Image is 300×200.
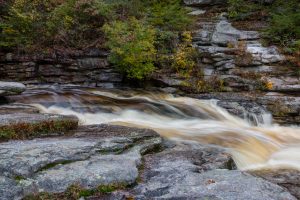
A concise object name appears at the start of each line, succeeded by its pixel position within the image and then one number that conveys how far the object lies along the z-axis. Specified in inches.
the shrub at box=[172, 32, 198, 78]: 518.0
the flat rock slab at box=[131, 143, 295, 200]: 177.2
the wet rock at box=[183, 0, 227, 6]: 718.5
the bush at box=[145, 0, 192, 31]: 589.8
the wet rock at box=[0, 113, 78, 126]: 273.1
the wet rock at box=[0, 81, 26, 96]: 394.9
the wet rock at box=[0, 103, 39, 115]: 348.7
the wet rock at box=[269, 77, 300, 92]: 457.7
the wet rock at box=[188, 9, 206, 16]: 693.8
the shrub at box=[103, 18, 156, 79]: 497.7
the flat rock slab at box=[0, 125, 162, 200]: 182.5
